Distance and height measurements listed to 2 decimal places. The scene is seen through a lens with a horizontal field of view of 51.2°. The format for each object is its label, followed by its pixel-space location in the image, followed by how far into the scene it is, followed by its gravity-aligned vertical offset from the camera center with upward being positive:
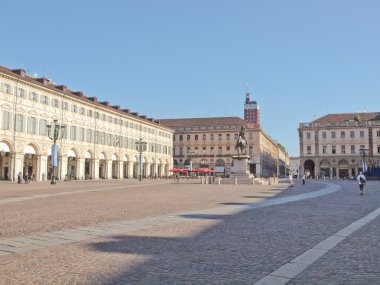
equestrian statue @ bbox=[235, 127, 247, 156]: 50.59 +3.41
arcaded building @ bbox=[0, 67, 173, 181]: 50.75 +5.79
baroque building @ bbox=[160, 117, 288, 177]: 106.12 +7.57
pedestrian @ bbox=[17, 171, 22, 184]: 44.22 -1.06
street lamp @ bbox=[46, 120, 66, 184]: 39.59 +1.41
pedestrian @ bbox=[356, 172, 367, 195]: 26.73 -0.64
